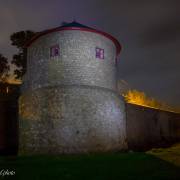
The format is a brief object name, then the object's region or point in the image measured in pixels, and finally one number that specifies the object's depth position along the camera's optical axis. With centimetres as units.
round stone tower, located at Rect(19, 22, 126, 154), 1388
